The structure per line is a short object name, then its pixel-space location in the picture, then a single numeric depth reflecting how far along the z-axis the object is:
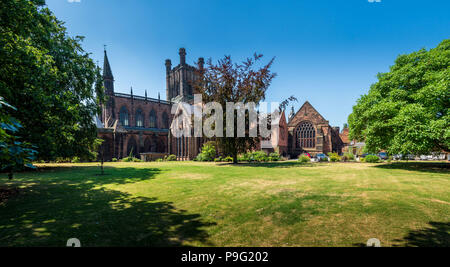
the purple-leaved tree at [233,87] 19.06
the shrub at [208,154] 29.08
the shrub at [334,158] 25.30
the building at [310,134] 39.53
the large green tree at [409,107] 12.26
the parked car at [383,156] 32.27
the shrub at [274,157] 27.87
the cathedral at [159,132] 37.66
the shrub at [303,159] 24.88
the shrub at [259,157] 26.69
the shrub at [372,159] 23.67
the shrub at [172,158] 35.11
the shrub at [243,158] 25.98
